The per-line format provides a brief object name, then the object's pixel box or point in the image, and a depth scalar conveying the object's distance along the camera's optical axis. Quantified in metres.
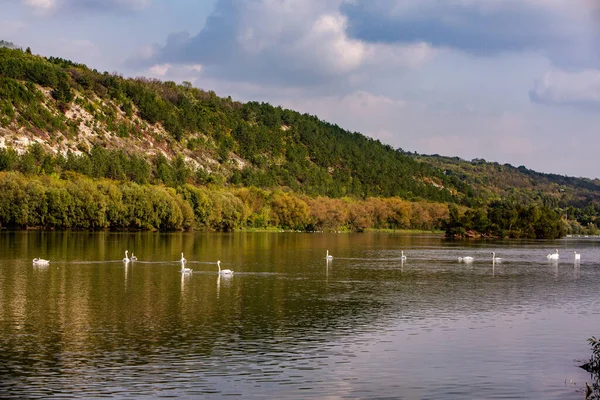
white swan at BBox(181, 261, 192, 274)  60.84
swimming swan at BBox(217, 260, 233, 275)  60.86
